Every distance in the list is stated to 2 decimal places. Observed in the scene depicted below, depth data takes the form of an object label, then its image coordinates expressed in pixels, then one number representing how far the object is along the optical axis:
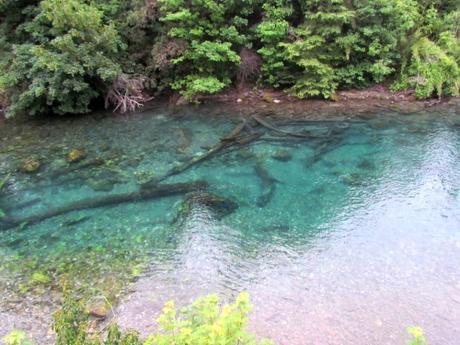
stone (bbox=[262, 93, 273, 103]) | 18.04
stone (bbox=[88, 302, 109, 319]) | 7.33
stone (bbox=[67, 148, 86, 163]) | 13.70
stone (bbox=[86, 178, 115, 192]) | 12.03
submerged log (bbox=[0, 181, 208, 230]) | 10.70
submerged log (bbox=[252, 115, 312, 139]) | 14.65
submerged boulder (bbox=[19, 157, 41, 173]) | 13.02
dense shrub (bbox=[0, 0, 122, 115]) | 15.11
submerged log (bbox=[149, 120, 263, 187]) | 12.79
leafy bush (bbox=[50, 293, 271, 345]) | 4.06
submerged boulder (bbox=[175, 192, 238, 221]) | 10.64
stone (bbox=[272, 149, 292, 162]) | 13.27
